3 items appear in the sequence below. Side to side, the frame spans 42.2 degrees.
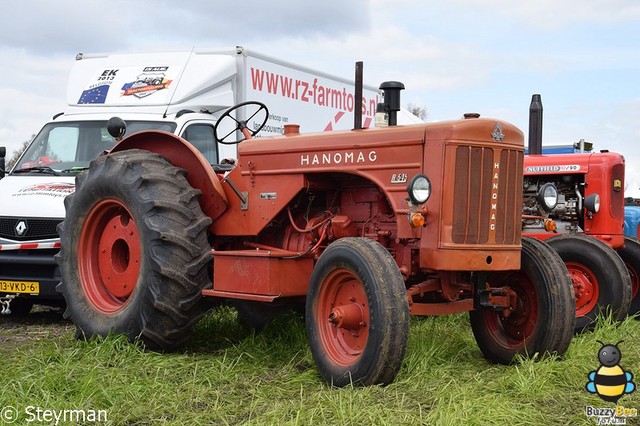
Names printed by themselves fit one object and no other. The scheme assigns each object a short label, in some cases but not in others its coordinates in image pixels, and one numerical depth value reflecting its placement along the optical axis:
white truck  7.31
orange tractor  4.81
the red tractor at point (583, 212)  7.01
